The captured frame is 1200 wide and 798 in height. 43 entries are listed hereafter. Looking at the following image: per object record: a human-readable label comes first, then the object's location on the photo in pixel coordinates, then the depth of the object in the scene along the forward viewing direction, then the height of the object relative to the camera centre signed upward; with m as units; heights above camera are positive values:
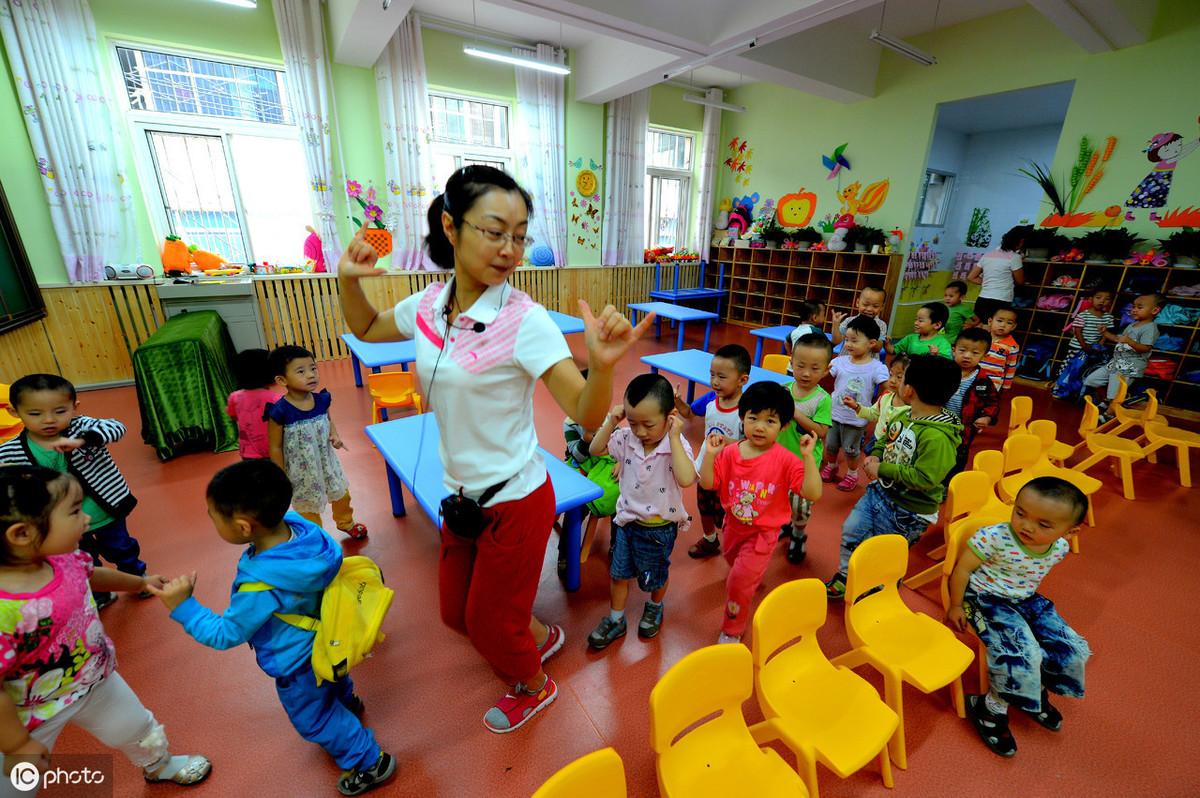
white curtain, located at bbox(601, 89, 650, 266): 7.32 +0.83
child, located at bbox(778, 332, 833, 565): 2.44 -0.77
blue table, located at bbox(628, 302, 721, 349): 5.89 -0.88
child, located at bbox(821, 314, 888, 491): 2.94 -0.79
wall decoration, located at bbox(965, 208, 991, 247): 8.08 +0.29
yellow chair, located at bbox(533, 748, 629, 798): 0.83 -0.92
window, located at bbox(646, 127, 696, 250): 8.35 +0.88
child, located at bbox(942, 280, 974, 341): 4.61 -0.49
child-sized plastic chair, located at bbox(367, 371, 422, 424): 3.68 -1.18
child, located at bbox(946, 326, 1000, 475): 2.81 -0.83
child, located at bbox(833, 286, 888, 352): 4.00 -0.48
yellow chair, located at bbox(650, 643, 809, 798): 1.10 -1.19
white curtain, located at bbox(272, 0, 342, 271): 5.00 +1.38
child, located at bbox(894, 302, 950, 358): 3.23 -0.56
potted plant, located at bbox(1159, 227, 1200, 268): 4.38 +0.05
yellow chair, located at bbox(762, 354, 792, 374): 3.78 -0.91
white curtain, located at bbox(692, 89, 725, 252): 8.40 +1.10
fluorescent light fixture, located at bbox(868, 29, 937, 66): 4.28 +1.75
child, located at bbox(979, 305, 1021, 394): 3.30 -0.68
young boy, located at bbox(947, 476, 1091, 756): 1.50 -1.17
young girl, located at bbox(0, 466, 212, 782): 1.00 -0.85
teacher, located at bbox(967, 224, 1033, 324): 5.43 -0.27
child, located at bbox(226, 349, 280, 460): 2.19 -0.75
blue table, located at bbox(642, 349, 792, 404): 3.43 -0.96
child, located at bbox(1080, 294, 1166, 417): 4.21 -0.78
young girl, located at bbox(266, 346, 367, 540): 2.08 -0.87
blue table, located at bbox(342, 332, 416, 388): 3.78 -0.95
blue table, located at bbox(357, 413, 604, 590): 1.87 -0.96
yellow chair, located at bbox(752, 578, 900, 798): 1.25 -1.22
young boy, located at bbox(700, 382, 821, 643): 1.75 -0.82
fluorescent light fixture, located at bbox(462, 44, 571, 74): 4.84 +1.70
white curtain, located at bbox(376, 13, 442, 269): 5.57 +1.03
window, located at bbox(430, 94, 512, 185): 6.28 +1.27
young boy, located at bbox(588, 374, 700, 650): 1.67 -0.85
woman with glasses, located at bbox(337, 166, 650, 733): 1.03 -0.29
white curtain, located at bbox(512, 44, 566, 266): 6.48 +1.20
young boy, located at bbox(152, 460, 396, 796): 1.12 -0.83
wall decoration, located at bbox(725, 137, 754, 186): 8.38 +1.33
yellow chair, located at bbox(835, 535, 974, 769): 1.48 -1.22
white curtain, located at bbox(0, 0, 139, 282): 4.12 +0.81
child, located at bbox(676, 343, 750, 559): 2.20 -0.74
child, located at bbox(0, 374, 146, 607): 1.64 -0.77
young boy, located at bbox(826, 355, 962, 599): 1.88 -0.83
